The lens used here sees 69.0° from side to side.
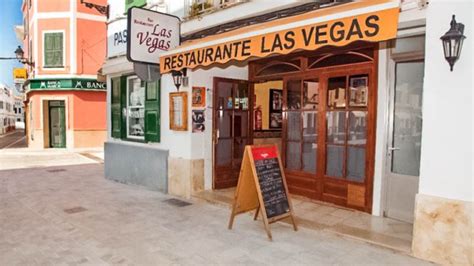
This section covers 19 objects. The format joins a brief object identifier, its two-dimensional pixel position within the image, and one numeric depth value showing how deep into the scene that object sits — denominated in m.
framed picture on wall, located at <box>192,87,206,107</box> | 6.86
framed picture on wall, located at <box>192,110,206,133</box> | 6.88
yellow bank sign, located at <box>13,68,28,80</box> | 20.44
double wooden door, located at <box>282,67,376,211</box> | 5.61
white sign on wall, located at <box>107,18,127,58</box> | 8.64
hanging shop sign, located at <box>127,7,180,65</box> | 6.37
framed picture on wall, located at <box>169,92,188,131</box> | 6.86
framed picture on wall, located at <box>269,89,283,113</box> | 8.44
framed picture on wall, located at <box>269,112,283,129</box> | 8.36
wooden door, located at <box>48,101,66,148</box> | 17.80
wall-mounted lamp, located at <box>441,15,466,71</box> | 3.56
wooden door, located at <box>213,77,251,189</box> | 7.24
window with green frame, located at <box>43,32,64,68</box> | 17.02
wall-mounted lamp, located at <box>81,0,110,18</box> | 9.45
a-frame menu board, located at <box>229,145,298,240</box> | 4.78
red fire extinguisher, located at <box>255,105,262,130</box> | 8.03
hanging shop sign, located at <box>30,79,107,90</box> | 16.75
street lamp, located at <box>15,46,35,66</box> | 17.82
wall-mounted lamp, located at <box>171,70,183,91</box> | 6.80
